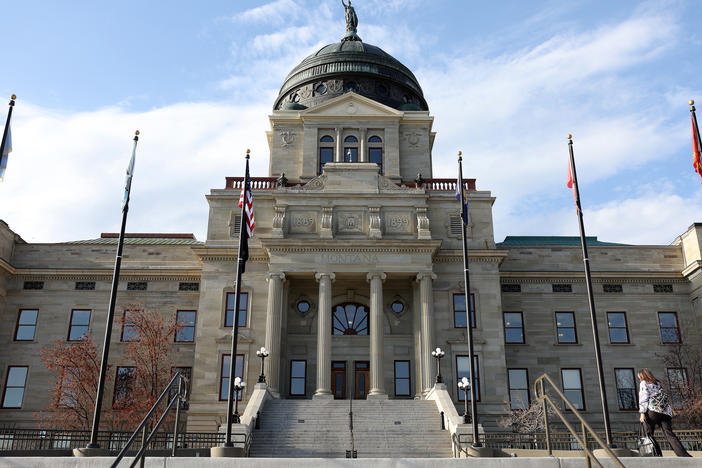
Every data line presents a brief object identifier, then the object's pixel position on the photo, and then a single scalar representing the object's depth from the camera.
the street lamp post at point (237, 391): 30.33
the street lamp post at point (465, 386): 28.77
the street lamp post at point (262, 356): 32.91
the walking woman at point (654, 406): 14.66
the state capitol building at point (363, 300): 37.53
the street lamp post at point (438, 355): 32.42
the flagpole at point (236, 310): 20.62
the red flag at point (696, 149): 23.30
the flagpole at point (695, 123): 23.41
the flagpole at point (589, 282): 20.20
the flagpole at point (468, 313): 22.42
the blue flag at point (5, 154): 22.81
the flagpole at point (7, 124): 22.61
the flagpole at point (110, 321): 19.44
